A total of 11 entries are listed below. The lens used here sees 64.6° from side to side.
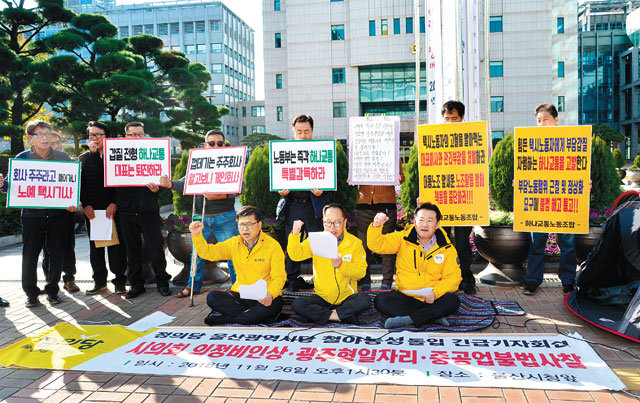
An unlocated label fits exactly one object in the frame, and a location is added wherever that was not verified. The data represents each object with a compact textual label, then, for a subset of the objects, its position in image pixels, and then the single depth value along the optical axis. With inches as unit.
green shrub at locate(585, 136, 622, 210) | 261.1
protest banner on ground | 142.1
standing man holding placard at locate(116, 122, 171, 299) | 246.7
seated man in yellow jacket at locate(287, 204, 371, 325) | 192.4
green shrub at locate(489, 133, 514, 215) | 273.9
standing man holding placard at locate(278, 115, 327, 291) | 238.7
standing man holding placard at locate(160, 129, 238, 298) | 239.5
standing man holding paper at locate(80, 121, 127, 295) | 251.0
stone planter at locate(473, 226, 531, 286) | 248.1
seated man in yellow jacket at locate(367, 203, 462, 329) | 188.7
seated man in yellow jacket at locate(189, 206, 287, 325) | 197.0
